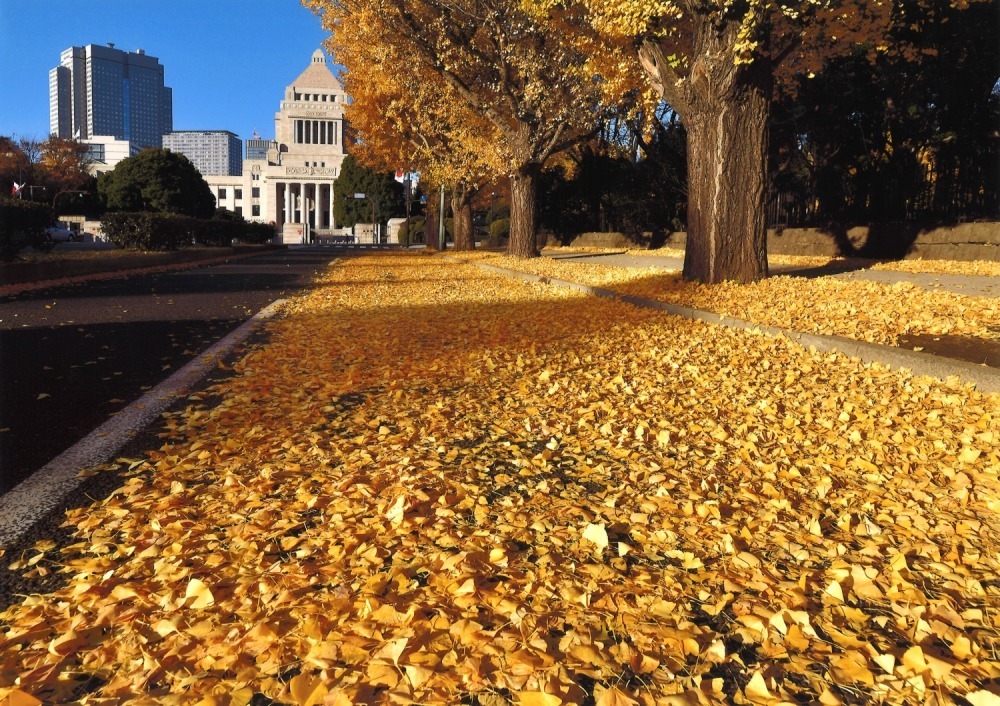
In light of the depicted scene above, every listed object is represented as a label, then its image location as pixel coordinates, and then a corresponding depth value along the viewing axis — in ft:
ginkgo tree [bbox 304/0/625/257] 64.85
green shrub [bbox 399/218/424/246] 201.22
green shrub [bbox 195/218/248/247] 110.93
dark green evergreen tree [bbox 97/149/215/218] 193.25
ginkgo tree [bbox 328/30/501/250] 79.20
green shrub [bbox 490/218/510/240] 156.15
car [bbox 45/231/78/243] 153.15
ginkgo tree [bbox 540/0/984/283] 34.58
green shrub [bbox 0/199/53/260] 50.62
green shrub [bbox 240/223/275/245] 141.18
